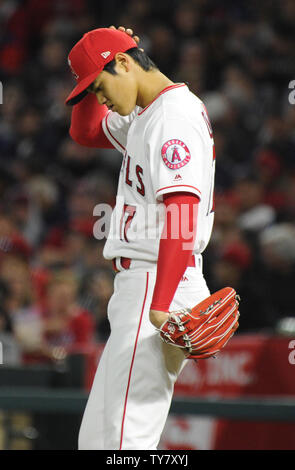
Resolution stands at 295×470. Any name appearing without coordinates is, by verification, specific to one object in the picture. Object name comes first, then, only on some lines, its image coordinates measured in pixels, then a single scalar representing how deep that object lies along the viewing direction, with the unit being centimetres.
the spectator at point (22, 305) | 906
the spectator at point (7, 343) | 883
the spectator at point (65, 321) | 922
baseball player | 458
